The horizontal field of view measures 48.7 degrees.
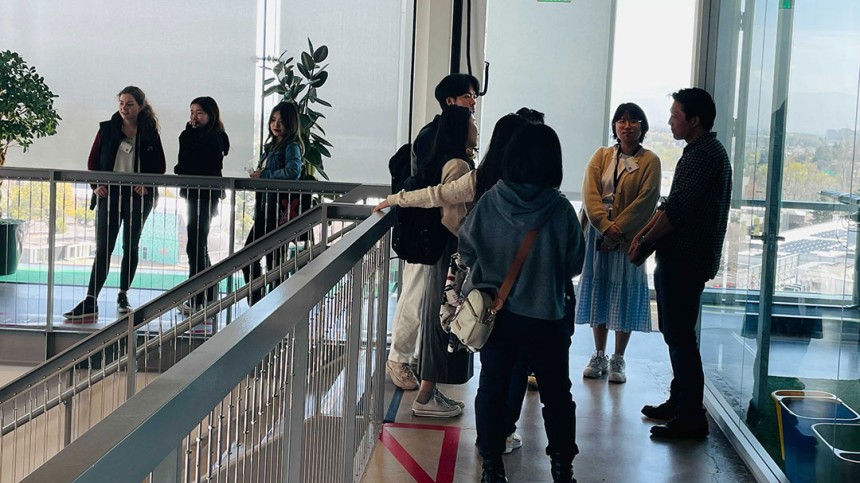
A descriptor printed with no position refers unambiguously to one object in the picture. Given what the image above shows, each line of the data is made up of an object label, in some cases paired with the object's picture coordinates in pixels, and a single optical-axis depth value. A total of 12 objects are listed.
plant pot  7.34
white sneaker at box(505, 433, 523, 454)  4.23
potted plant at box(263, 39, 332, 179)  8.05
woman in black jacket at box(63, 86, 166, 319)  6.65
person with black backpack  4.38
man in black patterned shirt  4.29
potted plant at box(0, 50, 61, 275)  7.37
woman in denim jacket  6.55
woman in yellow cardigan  5.20
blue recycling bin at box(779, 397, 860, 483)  3.05
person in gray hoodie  3.38
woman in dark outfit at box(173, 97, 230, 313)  7.03
